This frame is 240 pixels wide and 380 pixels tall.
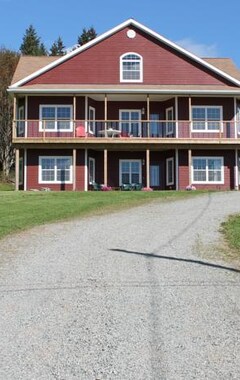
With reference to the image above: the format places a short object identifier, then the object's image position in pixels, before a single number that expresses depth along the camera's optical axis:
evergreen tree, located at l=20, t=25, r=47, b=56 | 84.94
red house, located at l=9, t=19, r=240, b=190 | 30.23
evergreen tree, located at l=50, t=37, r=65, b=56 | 91.18
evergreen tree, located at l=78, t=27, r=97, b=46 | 88.06
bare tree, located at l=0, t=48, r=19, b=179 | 52.12
